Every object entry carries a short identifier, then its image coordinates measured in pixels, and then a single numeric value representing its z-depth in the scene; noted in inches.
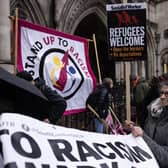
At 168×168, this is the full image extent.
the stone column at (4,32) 334.2
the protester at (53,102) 159.1
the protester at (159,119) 106.8
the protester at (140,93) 332.2
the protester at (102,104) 268.6
